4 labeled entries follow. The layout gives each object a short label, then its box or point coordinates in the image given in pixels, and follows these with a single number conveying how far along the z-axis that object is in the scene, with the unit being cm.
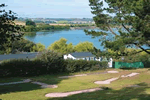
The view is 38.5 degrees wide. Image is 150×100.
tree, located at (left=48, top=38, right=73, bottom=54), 6027
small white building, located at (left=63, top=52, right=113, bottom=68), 4057
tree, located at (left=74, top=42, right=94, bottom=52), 6194
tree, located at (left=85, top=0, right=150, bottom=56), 1764
